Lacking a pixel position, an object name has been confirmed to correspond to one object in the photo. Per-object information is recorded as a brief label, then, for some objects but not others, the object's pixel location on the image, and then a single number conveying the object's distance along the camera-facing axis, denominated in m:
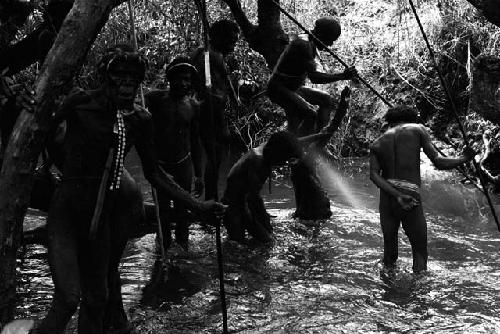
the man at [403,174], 5.89
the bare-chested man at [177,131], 6.23
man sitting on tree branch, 7.59
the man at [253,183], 6.66
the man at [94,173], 3.90
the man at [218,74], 7.08
